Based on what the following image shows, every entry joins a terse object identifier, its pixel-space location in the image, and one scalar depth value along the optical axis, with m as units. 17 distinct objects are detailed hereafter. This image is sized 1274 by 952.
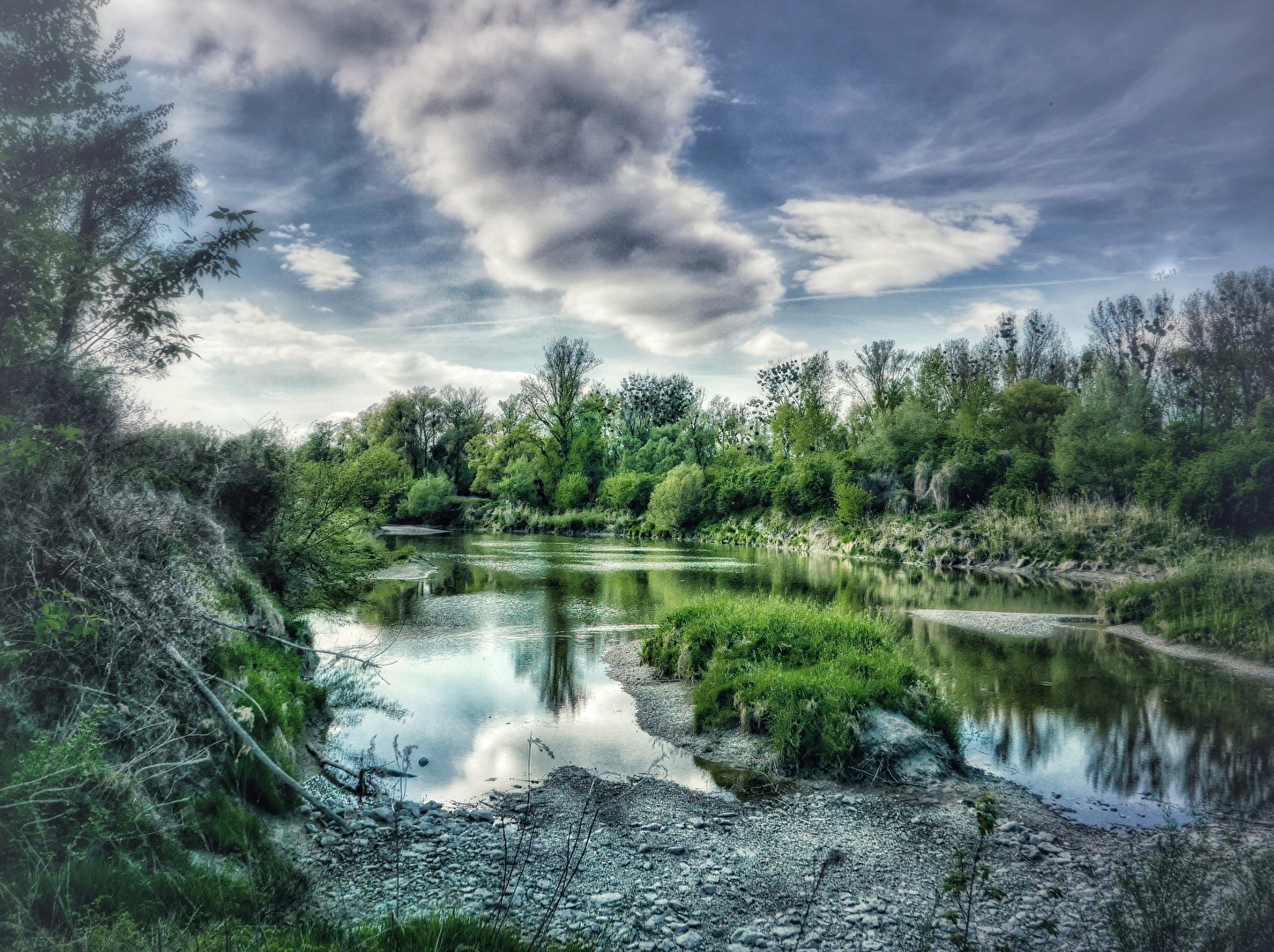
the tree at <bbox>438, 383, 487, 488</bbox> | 72.19
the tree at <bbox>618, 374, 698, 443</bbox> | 85.12
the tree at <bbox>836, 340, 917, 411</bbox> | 56.72
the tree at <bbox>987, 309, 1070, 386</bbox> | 58.59
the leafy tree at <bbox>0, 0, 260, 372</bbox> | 5.38
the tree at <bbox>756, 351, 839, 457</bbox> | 58.94
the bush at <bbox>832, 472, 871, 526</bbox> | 45.84
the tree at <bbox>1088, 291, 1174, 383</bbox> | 47.01
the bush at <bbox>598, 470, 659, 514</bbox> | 61.53
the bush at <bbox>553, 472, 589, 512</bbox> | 63.16
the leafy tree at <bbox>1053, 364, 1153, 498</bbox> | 35.22
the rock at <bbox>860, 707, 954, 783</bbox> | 8.20
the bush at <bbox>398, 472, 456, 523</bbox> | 61.03
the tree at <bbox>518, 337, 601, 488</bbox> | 65.88
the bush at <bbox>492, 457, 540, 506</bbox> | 63.12
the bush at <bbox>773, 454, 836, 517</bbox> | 50.19
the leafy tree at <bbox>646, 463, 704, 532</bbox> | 56.75
